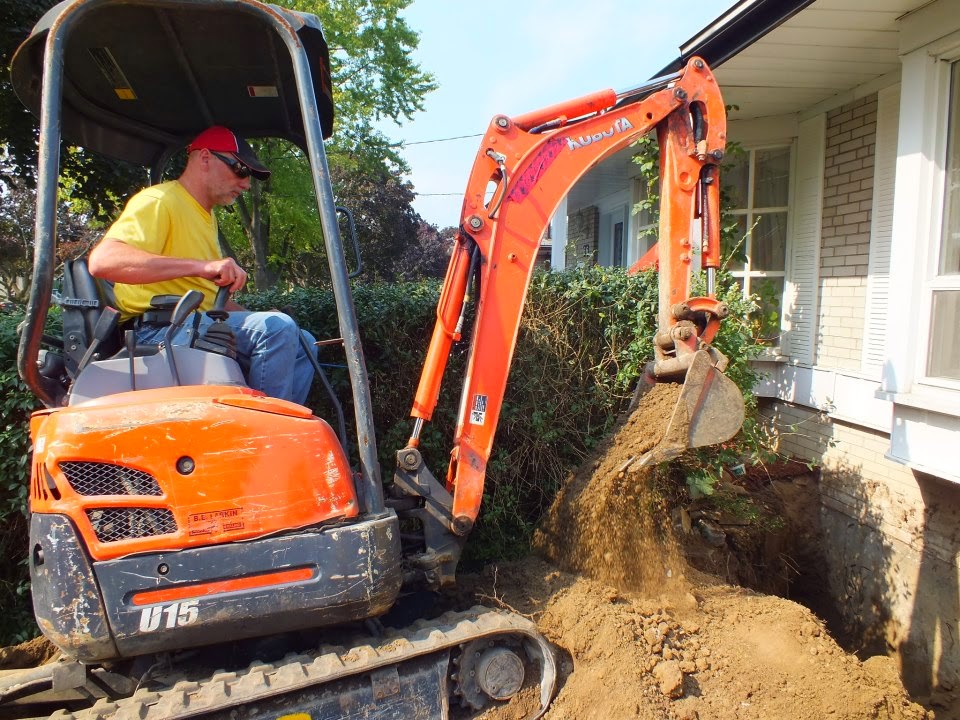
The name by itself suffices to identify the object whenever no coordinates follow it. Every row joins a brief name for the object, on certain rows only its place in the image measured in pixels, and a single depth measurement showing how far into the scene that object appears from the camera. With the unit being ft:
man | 8.46
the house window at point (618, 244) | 35.82
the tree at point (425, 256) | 69.51
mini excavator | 7.64
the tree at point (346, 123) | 45.96
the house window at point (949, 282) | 13.09
